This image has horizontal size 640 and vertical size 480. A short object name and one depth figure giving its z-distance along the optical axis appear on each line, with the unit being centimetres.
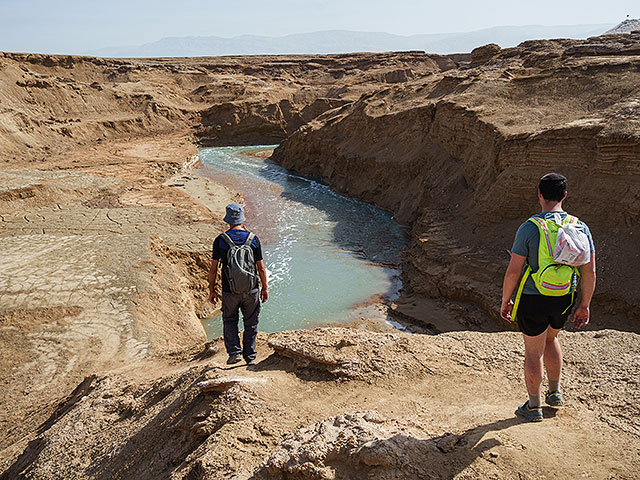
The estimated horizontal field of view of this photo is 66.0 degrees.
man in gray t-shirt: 324
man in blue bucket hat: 473
